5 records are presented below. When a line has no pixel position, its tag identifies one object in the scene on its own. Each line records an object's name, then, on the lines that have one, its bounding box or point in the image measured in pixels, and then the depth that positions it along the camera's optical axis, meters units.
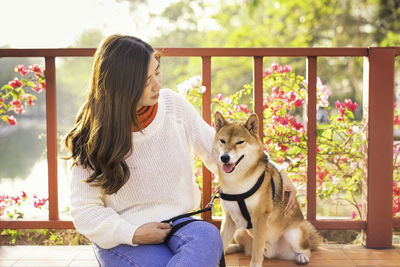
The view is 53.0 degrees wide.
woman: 1.71
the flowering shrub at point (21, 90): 2.61
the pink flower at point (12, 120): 2.82
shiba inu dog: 2.11
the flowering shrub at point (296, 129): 2.80
